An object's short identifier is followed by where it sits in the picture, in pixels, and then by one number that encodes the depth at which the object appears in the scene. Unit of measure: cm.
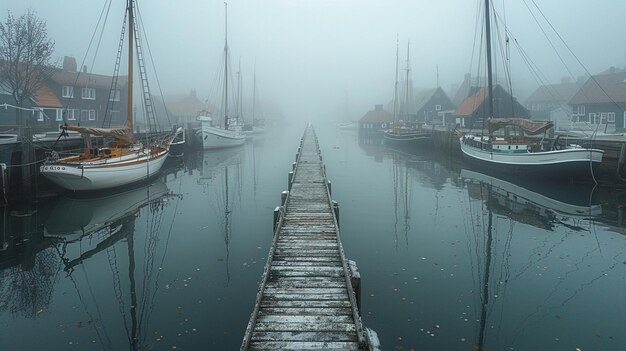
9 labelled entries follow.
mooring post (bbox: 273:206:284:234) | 1422
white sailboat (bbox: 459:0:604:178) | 2767
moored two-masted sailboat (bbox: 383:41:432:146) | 6028
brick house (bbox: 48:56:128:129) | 5473
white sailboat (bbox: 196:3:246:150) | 5688
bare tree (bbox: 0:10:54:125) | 3912
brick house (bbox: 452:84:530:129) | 6172
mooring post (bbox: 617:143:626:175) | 2638
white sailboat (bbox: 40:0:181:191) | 2295
